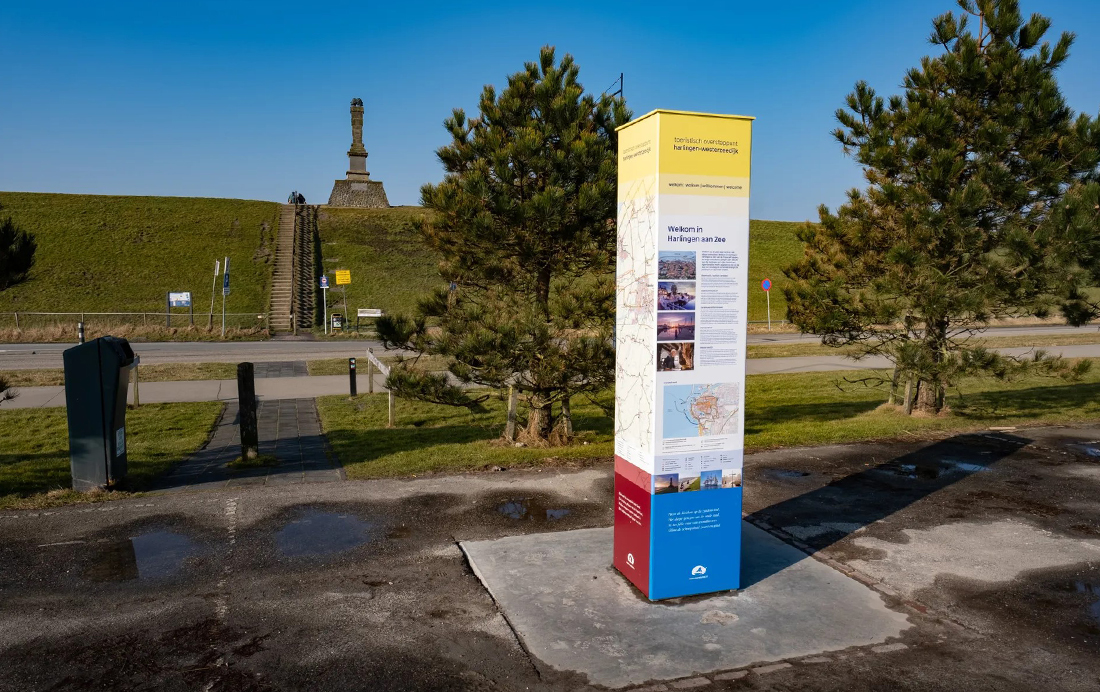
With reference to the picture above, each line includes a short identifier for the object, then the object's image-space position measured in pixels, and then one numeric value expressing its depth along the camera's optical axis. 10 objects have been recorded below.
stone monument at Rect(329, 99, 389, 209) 60.59
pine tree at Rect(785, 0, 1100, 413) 10.18
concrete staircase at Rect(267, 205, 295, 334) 35.19
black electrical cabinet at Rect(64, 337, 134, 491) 7.50
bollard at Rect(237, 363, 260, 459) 9.25
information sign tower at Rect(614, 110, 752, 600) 4.94
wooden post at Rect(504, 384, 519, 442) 10.24
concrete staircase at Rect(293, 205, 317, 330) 36.50
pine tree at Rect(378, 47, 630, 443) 8.62
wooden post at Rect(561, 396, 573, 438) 10.21
